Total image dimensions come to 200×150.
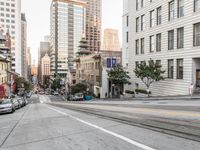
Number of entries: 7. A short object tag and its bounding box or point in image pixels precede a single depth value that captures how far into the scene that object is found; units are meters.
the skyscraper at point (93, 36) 181.88
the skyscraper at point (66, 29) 186.75
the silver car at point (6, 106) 26.33
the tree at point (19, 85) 96.68
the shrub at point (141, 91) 44.26
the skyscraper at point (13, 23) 153.50
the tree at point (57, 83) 149.35
